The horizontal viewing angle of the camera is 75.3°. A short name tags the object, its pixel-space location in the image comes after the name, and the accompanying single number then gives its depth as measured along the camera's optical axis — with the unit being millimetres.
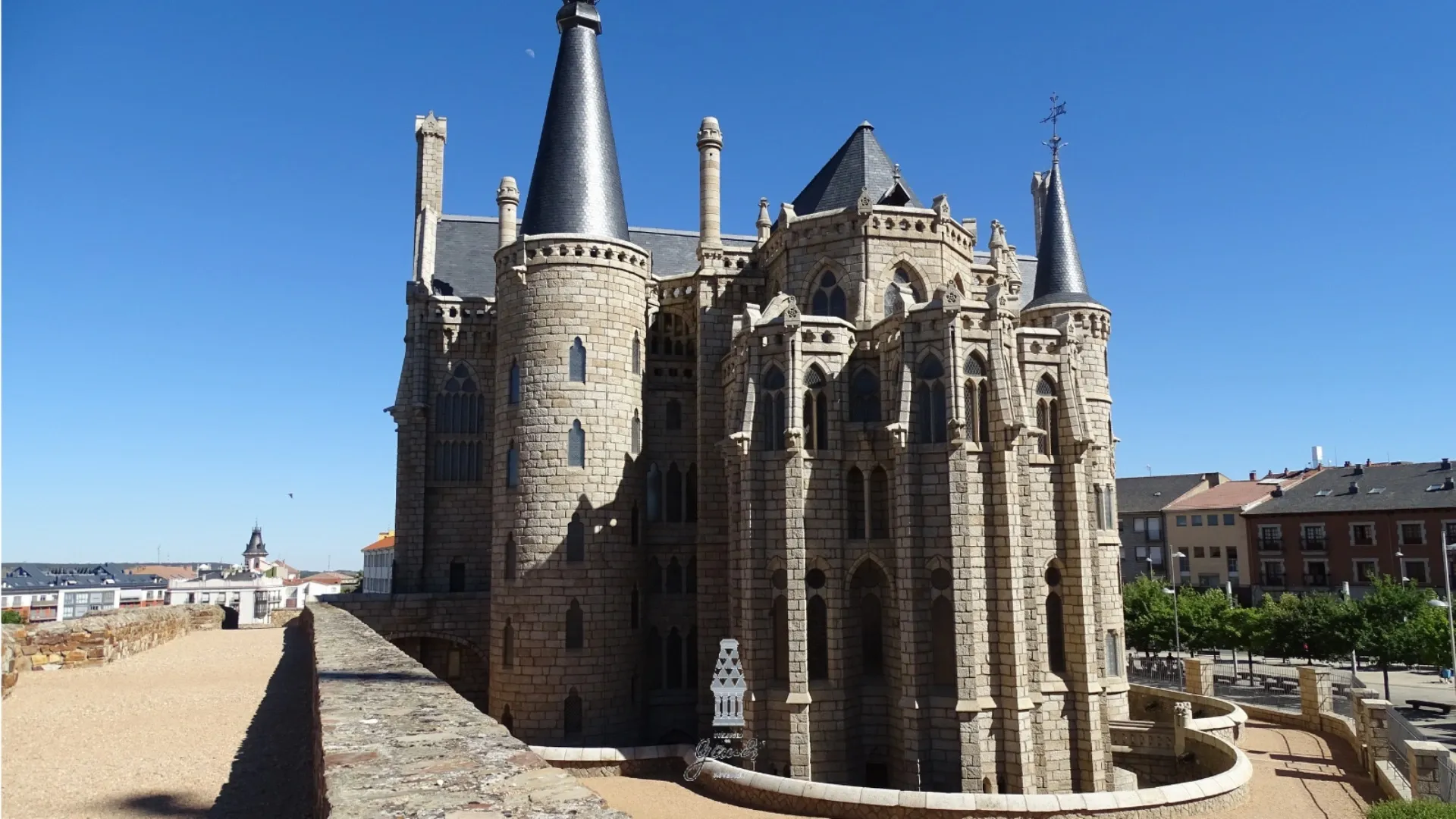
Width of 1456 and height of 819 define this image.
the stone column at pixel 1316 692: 30984
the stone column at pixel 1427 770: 19875
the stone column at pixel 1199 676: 34062
